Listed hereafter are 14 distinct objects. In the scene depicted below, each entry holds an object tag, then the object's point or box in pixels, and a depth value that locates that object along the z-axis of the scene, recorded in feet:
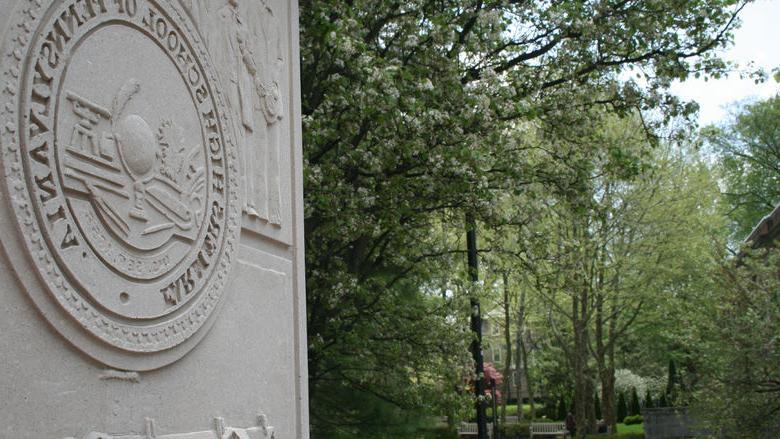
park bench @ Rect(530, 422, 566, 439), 107.45
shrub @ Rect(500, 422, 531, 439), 111.55
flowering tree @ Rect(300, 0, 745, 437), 31.24
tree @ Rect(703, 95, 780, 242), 159.02
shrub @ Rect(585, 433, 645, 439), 92.68
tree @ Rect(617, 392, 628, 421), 140.56
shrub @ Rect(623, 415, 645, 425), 135.03
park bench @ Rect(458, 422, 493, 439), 110.32
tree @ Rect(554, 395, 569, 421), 139.95
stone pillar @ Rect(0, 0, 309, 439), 11.07
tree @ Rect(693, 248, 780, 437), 53.57
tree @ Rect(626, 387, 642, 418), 141.39
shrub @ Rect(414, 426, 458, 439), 52.79
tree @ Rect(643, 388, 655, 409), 131.42
